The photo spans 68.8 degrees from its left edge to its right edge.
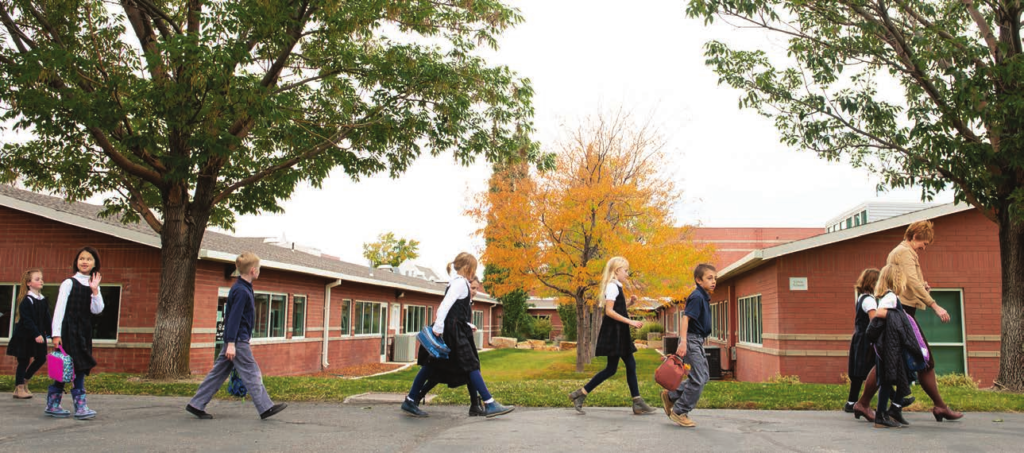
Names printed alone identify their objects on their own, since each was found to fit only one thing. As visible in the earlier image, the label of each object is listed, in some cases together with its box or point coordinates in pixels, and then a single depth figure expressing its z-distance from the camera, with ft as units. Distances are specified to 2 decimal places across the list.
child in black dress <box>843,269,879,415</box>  25.22
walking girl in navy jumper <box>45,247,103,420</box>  23.43
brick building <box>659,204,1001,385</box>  49.67
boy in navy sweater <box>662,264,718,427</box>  22.67
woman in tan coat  23.56
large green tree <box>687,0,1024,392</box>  34.71
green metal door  49.62
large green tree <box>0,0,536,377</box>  34.68
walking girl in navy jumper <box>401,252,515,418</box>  23.75
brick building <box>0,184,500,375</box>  49.85
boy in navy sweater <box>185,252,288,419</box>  23.40
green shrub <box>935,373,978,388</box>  44.20
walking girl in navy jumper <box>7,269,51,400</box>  26.89
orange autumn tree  66.44
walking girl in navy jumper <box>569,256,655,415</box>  24.29
